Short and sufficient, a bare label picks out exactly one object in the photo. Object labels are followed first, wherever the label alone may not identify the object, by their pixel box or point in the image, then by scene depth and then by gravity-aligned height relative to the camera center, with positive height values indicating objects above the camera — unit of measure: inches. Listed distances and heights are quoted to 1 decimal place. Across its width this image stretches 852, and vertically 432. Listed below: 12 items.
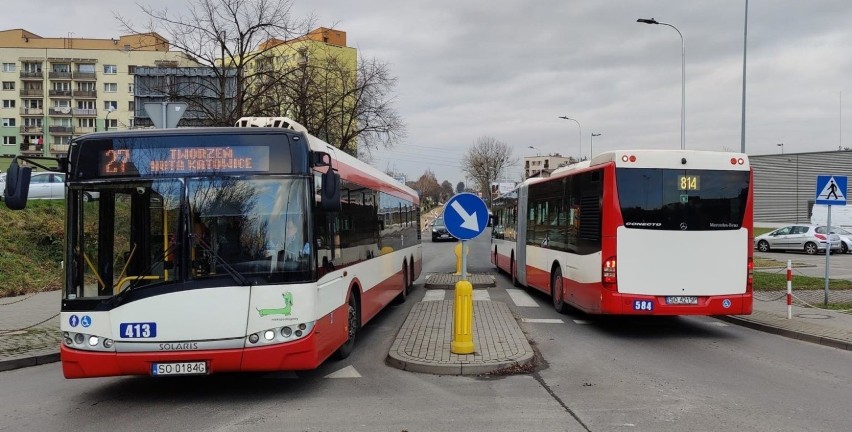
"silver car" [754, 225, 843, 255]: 1263.5 -61.6
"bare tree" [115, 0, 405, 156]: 777.6 +177.2
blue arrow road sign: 330.0 -5.9
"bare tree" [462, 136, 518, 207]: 3988.7 +263.0
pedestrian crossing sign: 504.7 +15.1
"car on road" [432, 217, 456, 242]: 1800.0 -69.8
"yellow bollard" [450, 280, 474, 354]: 319.6 -55.9
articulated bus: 378.6 -15.3
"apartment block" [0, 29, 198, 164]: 3553.2 +621.6
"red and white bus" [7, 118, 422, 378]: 239.1 -17.9
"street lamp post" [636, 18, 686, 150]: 1083.3 +173.8
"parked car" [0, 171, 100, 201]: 1040.8 +26.2
